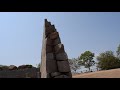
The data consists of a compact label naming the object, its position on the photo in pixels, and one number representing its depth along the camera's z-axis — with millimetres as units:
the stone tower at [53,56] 4067
